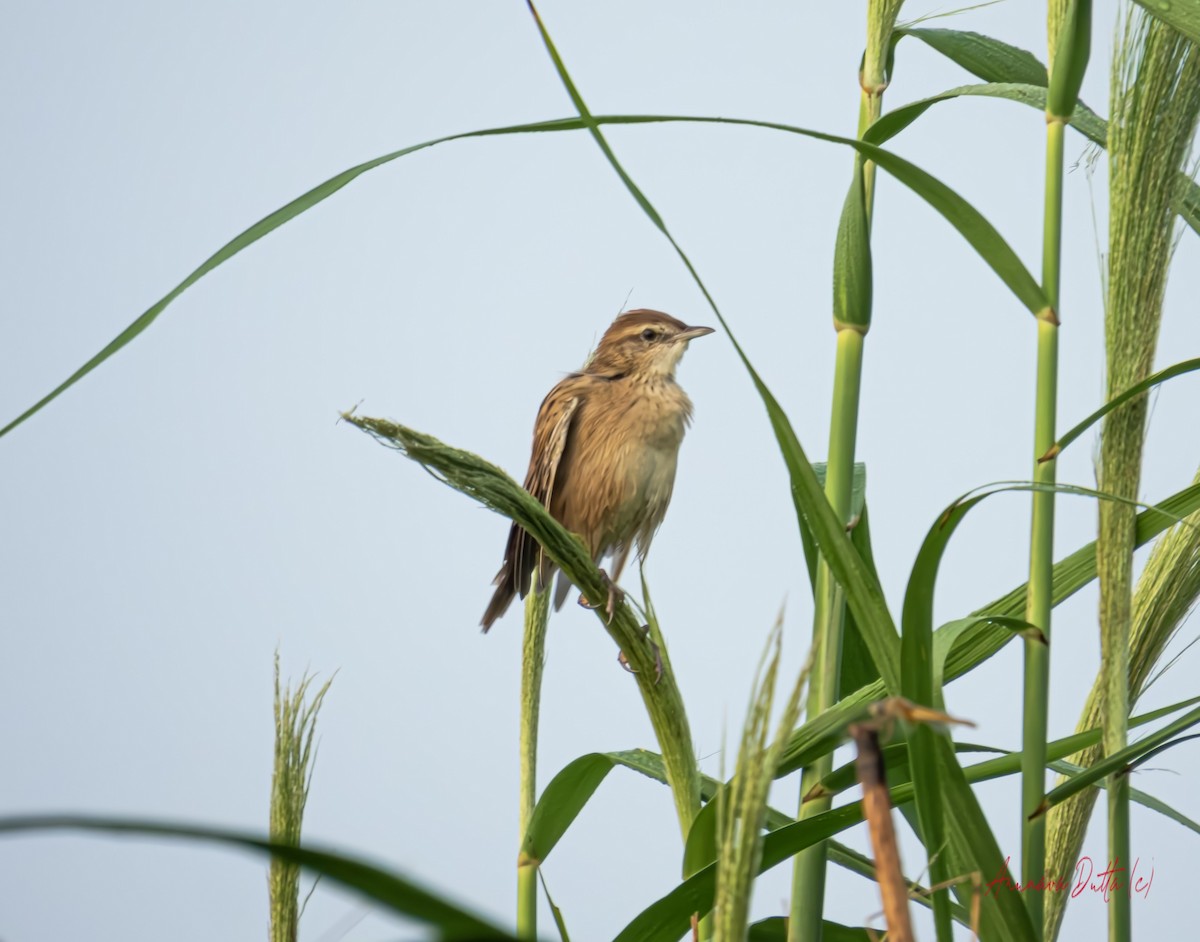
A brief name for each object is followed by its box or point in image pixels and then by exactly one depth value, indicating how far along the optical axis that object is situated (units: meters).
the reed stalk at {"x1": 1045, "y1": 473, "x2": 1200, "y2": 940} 5.93
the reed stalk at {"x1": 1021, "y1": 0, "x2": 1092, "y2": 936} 5.05
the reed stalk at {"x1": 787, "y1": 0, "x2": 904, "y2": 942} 5.60
